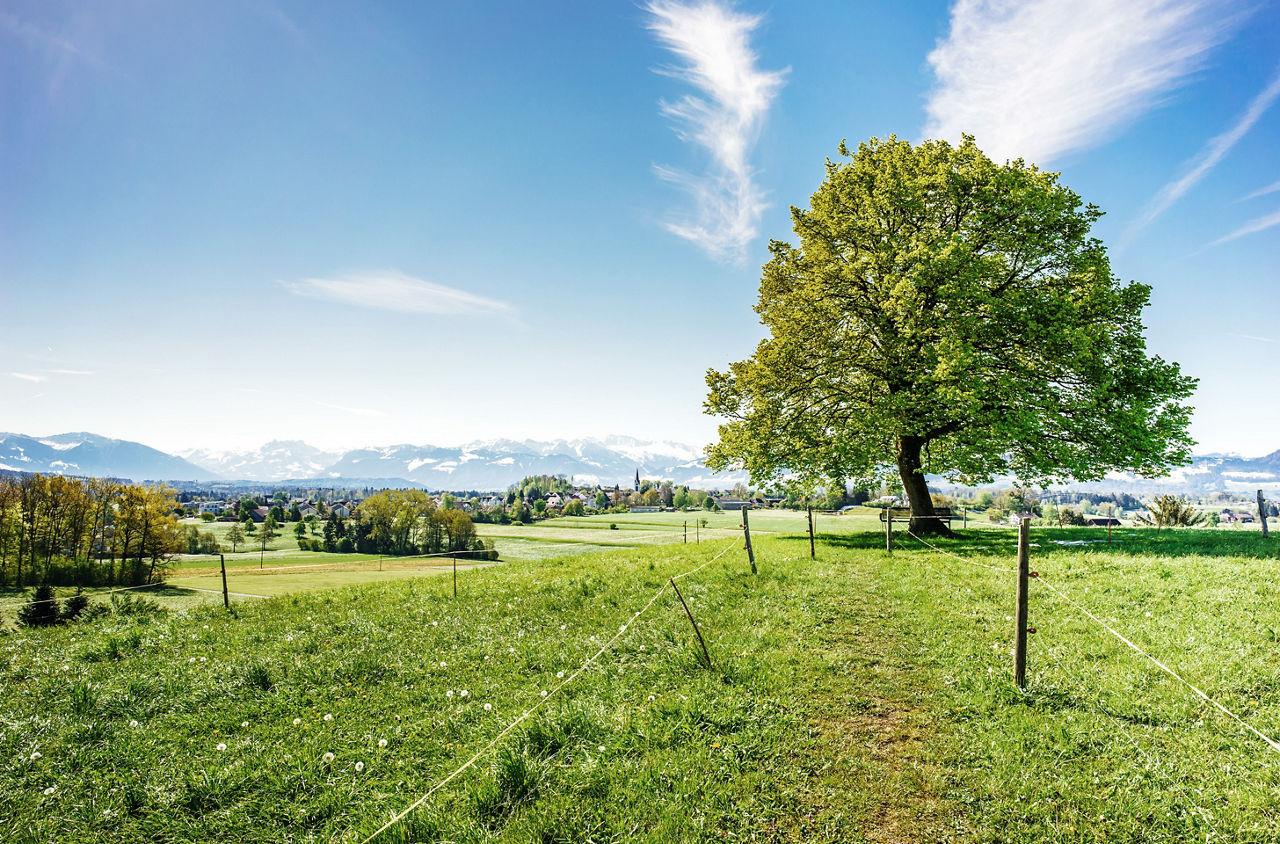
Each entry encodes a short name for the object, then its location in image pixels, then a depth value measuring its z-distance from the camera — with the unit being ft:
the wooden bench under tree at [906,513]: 73.51
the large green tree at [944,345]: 68.74
